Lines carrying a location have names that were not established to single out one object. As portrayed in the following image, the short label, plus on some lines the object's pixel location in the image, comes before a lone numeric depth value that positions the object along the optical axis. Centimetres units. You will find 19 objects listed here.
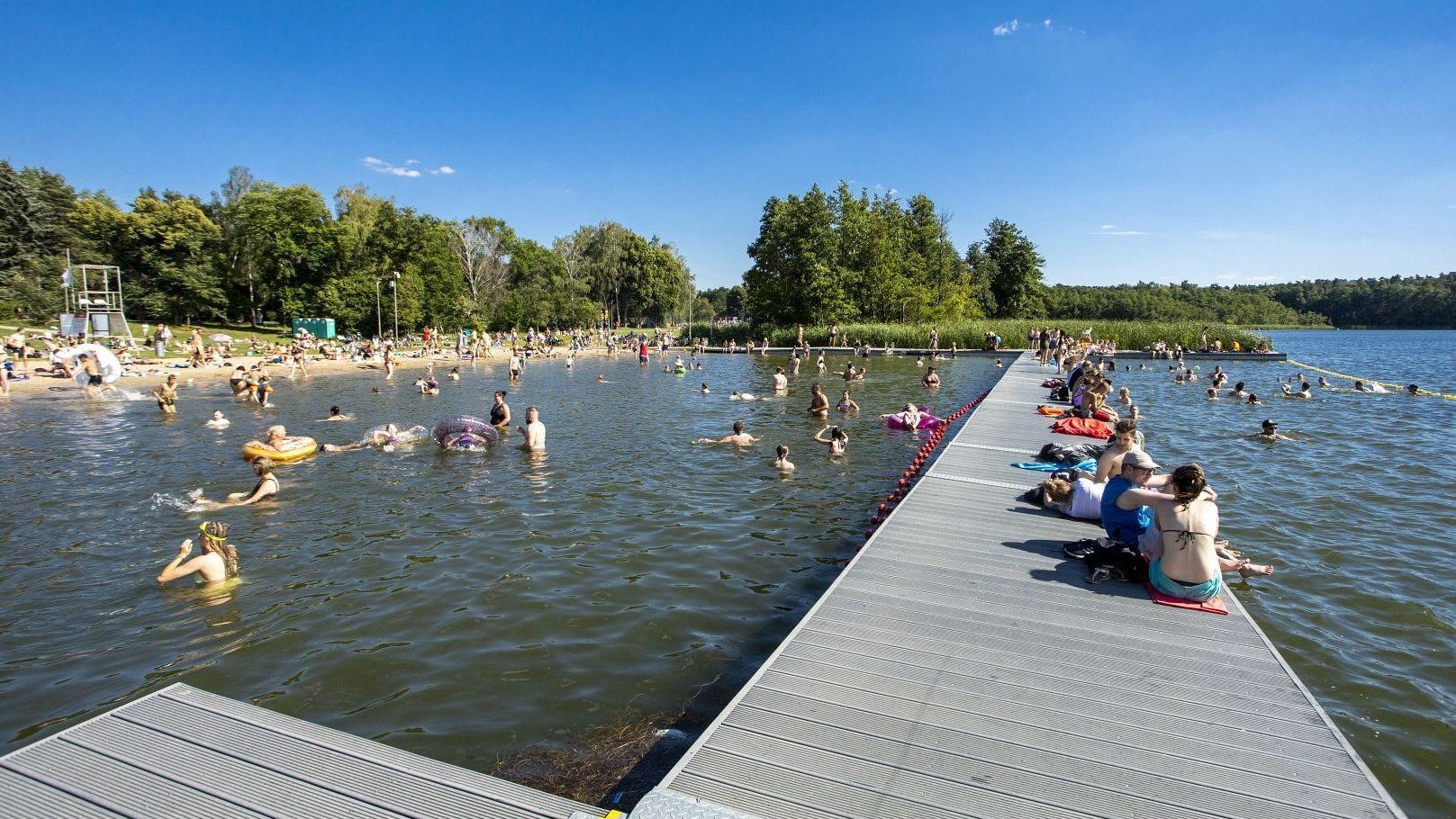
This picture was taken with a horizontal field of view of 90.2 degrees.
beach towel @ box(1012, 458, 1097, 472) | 965
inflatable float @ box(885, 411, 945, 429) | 1812
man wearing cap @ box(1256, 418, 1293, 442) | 1691
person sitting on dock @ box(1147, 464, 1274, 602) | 546
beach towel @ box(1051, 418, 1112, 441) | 1277
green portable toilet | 4894
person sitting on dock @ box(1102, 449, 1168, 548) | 628
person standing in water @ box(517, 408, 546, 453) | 1520
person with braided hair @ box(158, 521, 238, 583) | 799
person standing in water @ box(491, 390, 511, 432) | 1730
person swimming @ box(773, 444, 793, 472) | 1348
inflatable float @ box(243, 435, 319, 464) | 1383
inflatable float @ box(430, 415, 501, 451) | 1542
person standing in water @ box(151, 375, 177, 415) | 2067
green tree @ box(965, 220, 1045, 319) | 7688
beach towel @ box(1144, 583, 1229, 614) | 553
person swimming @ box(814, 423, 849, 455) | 1509
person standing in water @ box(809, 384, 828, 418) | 1988
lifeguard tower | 3416
